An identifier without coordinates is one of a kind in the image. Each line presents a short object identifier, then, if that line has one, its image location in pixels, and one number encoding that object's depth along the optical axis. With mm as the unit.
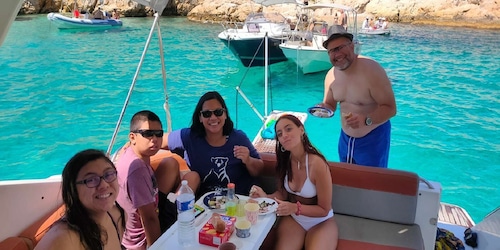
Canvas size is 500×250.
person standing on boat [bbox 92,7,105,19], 23297
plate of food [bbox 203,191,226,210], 2355
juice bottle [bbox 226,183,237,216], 2264
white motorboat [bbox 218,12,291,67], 12906
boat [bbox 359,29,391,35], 21819
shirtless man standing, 3059
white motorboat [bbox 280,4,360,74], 12266
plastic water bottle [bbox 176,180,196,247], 1994
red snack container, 1976
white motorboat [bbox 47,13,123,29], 21922
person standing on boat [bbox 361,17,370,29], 22747
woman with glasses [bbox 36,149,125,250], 1574
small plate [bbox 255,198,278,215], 2299
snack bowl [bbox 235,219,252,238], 2055
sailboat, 2436
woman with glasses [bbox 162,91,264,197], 2697
